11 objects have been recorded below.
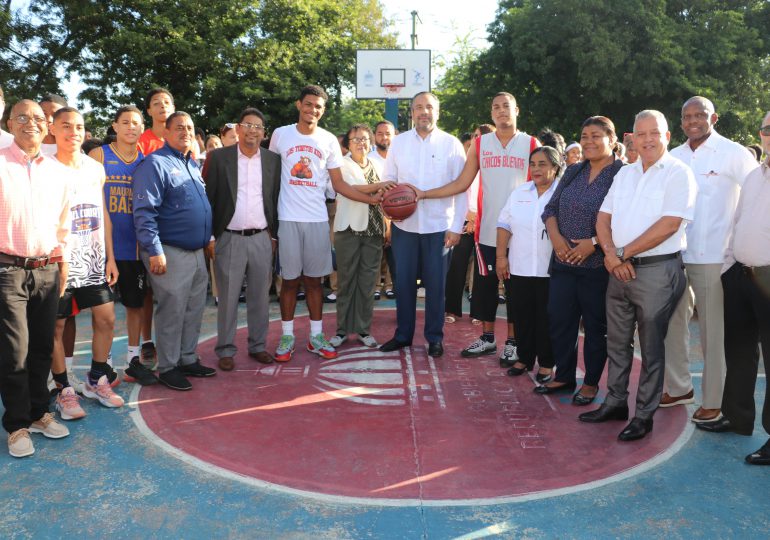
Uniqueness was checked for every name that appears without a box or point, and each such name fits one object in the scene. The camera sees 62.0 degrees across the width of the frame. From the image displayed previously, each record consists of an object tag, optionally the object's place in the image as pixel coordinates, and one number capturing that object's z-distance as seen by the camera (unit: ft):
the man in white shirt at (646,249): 12.60
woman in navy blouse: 14.37
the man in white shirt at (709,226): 13.61
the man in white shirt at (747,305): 12.39
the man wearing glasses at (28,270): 12.03
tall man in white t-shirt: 18.22
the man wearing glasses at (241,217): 17.33
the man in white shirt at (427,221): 18.67
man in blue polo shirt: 15.42
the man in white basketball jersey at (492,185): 17.97
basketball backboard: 50.29
